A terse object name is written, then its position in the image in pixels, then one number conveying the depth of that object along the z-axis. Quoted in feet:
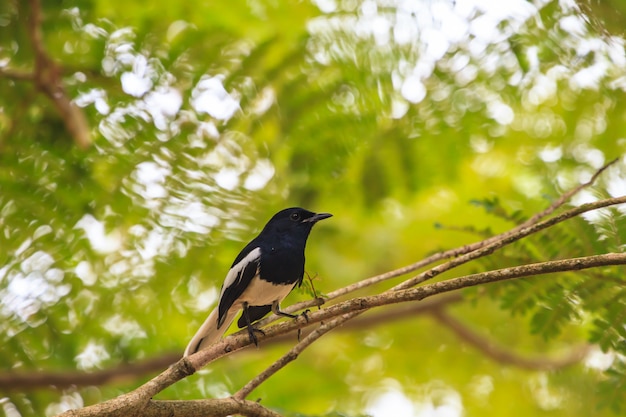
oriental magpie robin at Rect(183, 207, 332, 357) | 23.26
